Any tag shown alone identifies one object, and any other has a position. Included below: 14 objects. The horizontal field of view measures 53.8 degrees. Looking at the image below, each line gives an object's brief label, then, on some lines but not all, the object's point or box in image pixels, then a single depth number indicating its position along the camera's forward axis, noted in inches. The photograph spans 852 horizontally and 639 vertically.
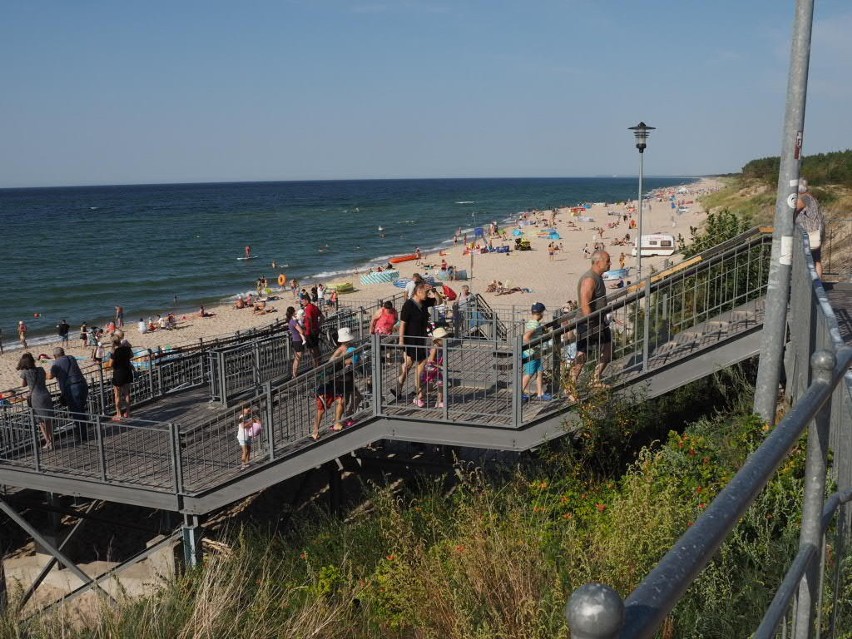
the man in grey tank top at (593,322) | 387.9
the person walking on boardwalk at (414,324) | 437.2
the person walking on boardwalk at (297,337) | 568.1
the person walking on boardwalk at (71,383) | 496.7
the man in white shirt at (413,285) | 493.0
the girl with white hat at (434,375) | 408.5
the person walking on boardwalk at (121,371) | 518.6
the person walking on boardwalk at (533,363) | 396.2
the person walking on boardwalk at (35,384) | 484.7
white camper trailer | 1861.5
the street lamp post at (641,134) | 721.6
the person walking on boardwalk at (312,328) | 559.8
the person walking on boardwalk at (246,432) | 434.9
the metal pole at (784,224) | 308.7
